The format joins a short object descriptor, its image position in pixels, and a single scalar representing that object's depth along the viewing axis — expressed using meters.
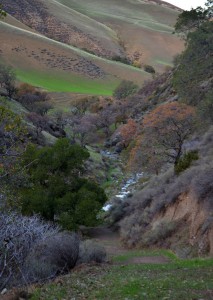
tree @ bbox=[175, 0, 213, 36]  32.39
